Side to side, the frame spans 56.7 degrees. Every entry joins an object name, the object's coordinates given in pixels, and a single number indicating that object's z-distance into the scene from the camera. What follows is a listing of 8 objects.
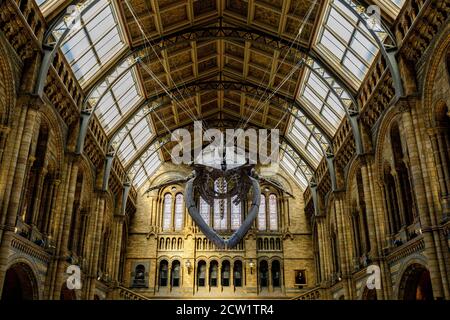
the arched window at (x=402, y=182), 19.44
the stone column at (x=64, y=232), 20.02
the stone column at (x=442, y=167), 15.11
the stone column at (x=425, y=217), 14.66
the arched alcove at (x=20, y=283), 17.92
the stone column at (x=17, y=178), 14.95
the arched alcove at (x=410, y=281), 18.02
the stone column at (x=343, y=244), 25.45
